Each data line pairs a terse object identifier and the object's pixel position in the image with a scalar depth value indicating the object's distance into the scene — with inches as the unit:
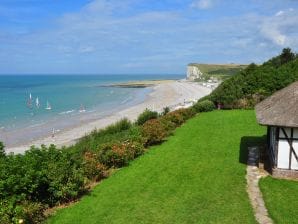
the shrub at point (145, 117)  862.7
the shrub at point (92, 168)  469.2
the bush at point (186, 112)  887.4
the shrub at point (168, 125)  738.3
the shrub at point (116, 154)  526.4
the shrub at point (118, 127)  790.7
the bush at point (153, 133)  650.0
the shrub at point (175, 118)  812.3
